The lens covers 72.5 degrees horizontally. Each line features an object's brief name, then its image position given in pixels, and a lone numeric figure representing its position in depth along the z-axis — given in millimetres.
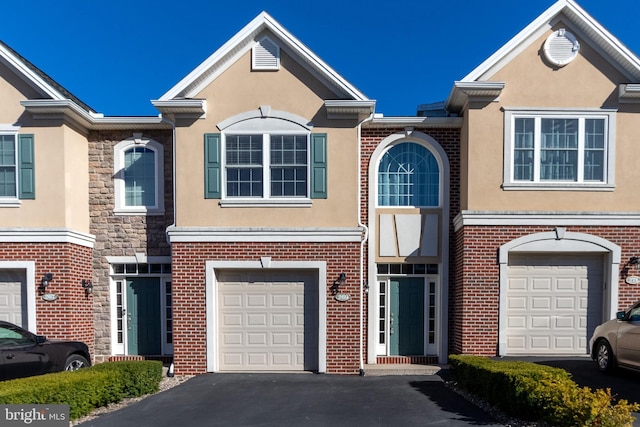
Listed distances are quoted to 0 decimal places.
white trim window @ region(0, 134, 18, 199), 10320
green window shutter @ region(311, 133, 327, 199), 10016
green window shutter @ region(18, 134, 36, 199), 10211
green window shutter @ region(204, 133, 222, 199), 10039
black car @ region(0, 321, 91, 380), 7762
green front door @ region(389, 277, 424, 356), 10930
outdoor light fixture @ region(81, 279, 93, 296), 10734
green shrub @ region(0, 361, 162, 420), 6531
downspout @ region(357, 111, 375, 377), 10047
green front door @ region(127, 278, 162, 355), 11117
